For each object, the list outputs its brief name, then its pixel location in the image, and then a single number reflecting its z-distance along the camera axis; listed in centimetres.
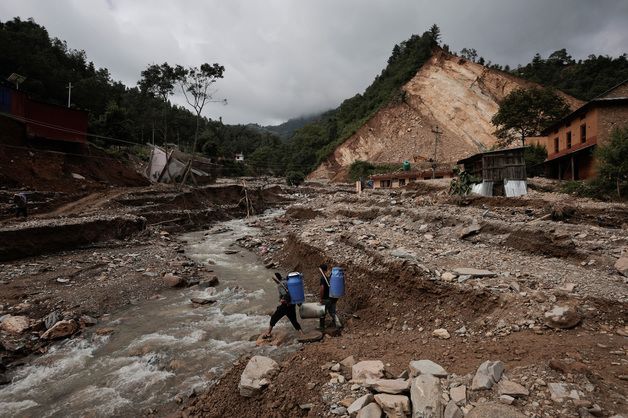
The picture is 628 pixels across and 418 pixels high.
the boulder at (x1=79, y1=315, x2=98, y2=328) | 816
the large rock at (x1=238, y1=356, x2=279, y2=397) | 502
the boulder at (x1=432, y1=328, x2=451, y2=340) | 615
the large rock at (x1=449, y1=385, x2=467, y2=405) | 387
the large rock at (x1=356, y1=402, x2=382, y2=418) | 394
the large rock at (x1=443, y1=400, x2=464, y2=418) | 369
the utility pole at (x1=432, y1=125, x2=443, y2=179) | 5004
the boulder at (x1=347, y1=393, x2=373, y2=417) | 411
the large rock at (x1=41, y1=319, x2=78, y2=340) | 745
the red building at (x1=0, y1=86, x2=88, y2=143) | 2016
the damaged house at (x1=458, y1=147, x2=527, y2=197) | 2025
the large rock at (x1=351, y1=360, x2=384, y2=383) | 470
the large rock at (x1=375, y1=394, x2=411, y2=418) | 387
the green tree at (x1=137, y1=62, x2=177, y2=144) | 3076
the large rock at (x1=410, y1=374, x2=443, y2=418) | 377
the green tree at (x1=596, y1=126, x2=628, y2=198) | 1652
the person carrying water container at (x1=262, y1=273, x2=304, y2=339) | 727
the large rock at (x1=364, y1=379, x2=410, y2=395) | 416
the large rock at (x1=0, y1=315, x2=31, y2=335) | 738
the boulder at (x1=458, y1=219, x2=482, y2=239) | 1152
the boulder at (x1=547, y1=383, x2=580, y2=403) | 362
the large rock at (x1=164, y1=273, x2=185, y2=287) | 1098
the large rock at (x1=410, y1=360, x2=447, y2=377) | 439
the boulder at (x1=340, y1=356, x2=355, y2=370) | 524
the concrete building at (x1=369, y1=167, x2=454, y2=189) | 3916
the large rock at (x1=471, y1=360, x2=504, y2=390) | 398
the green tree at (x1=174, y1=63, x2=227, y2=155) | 3012
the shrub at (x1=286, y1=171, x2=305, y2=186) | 4978
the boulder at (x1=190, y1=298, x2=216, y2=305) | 980
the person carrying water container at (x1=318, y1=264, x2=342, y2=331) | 758
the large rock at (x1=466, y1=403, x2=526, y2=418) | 343
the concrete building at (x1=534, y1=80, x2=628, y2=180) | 2280
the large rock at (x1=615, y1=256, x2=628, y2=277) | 724
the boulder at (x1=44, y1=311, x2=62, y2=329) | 778
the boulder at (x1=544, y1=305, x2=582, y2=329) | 539
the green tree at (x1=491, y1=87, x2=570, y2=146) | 3394
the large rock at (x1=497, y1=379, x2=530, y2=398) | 377
